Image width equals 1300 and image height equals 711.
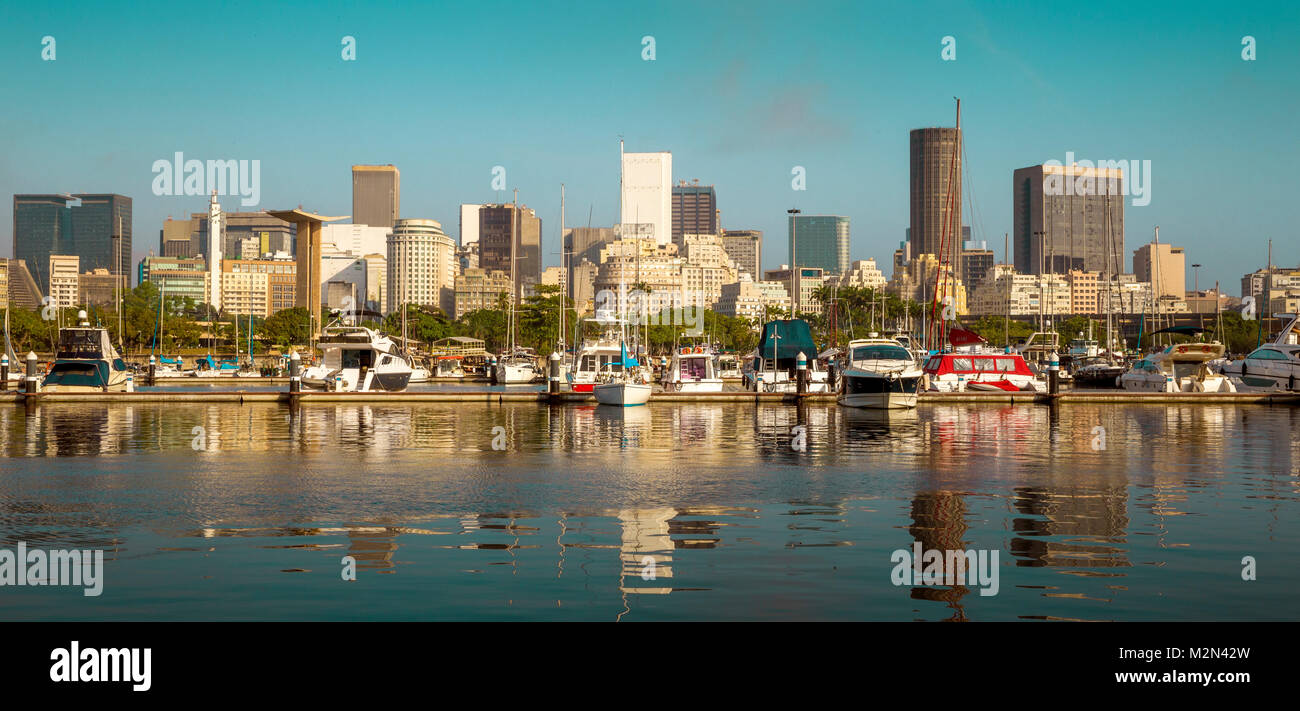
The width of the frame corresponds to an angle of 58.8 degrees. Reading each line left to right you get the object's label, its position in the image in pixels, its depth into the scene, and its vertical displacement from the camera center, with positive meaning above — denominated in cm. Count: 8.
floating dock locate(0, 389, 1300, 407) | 5881 -321
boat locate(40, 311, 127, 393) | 6981 -174
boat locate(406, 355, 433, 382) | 8869 -294
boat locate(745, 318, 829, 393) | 8675 -79
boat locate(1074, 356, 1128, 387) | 9369 -307
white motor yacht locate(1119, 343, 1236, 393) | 7394 -201
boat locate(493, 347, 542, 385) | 9320 -285
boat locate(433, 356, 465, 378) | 11809 -350
